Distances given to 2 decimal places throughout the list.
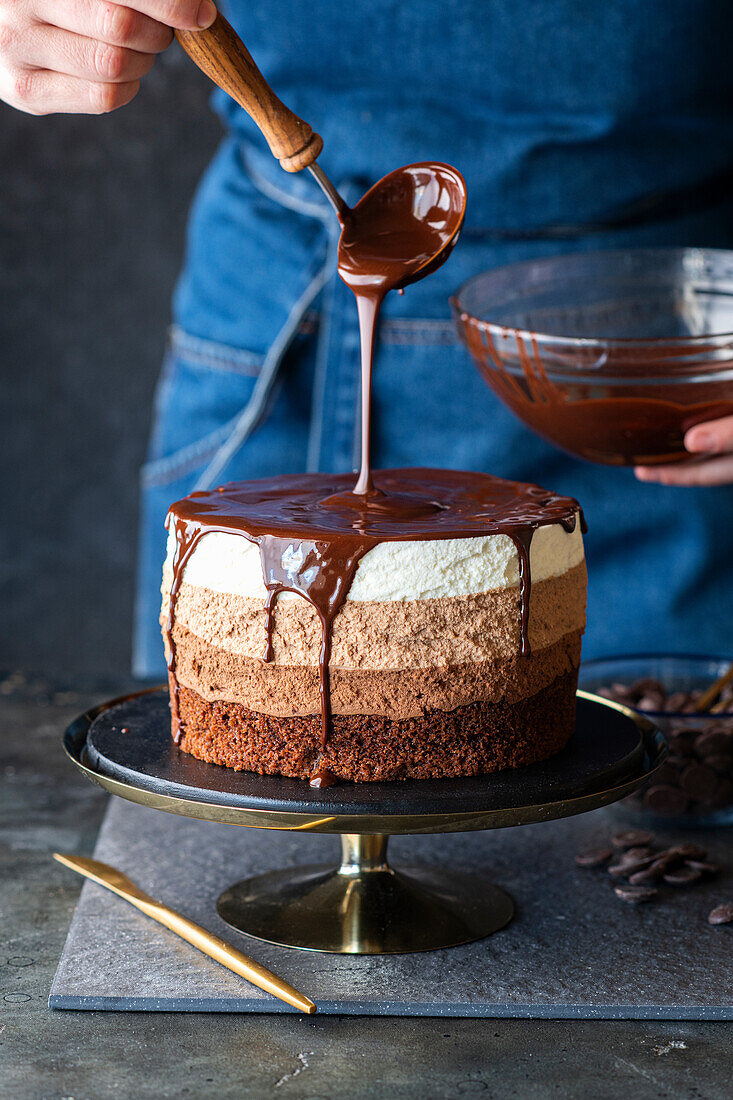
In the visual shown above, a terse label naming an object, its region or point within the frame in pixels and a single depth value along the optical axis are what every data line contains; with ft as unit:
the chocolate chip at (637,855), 4.01
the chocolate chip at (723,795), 4.14
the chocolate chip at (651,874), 3.97
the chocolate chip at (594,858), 4.04
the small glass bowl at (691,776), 4.12
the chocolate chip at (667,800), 4.14
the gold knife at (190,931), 3.61
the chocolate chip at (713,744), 4.11
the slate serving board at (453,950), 3.62
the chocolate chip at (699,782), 4.13
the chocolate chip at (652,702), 4.24
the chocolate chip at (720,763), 4.11
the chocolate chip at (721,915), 3.85
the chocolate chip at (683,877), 3.97
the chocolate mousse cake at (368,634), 3.67
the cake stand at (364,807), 3.60
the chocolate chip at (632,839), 4.06
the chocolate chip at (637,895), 3.93
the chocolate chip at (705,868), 3.99
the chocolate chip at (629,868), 4.00
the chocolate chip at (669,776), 4.15
